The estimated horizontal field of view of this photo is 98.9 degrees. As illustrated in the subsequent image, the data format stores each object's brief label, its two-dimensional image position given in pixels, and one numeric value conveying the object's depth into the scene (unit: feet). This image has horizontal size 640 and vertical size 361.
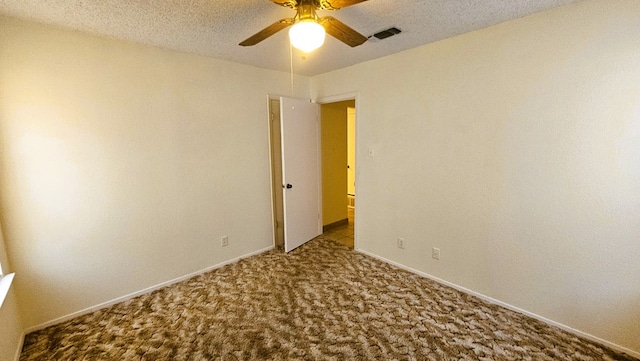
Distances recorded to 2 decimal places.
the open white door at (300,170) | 11.30
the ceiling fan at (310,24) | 4.78
